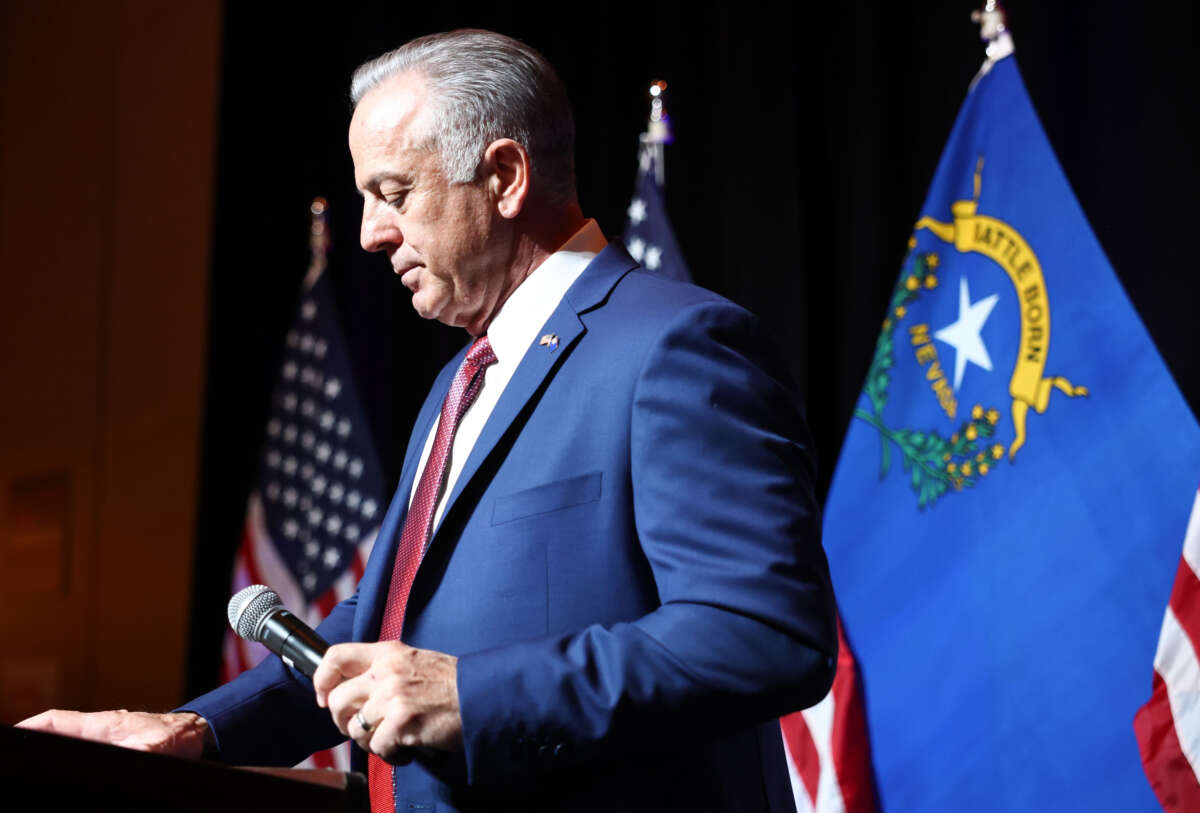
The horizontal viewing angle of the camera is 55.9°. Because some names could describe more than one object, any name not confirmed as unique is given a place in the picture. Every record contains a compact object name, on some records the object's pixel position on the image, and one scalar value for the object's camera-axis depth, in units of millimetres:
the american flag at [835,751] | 2443
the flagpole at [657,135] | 3281
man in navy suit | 958
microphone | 1025
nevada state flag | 2162
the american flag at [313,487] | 3957
